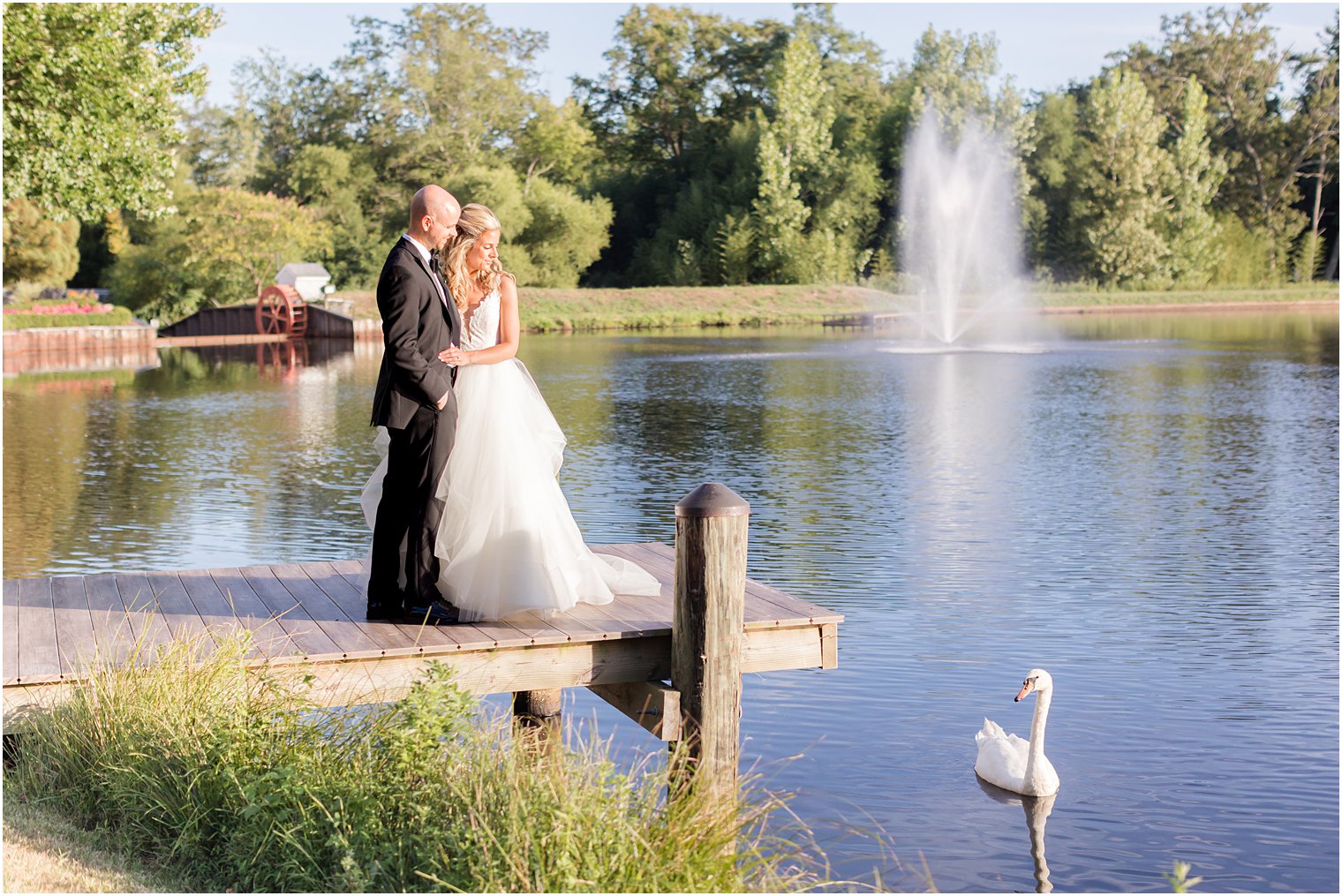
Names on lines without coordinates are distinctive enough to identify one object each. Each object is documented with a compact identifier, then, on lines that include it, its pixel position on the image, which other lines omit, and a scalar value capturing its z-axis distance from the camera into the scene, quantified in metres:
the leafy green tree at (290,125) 64.25
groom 6.03
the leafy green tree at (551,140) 64.88
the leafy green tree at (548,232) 60.50
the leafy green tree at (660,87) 68.19
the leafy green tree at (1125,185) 61.28
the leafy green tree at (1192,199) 62.19
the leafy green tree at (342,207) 59.38
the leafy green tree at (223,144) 82.06
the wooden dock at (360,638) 5.75
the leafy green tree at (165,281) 51.65
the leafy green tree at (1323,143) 66.38
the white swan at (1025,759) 6.66
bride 6.26
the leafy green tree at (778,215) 62.72
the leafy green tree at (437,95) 62.91
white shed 49.62
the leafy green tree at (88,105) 18.33
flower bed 37.81
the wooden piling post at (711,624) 5.45
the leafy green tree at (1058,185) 64.12
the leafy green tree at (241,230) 50.47
